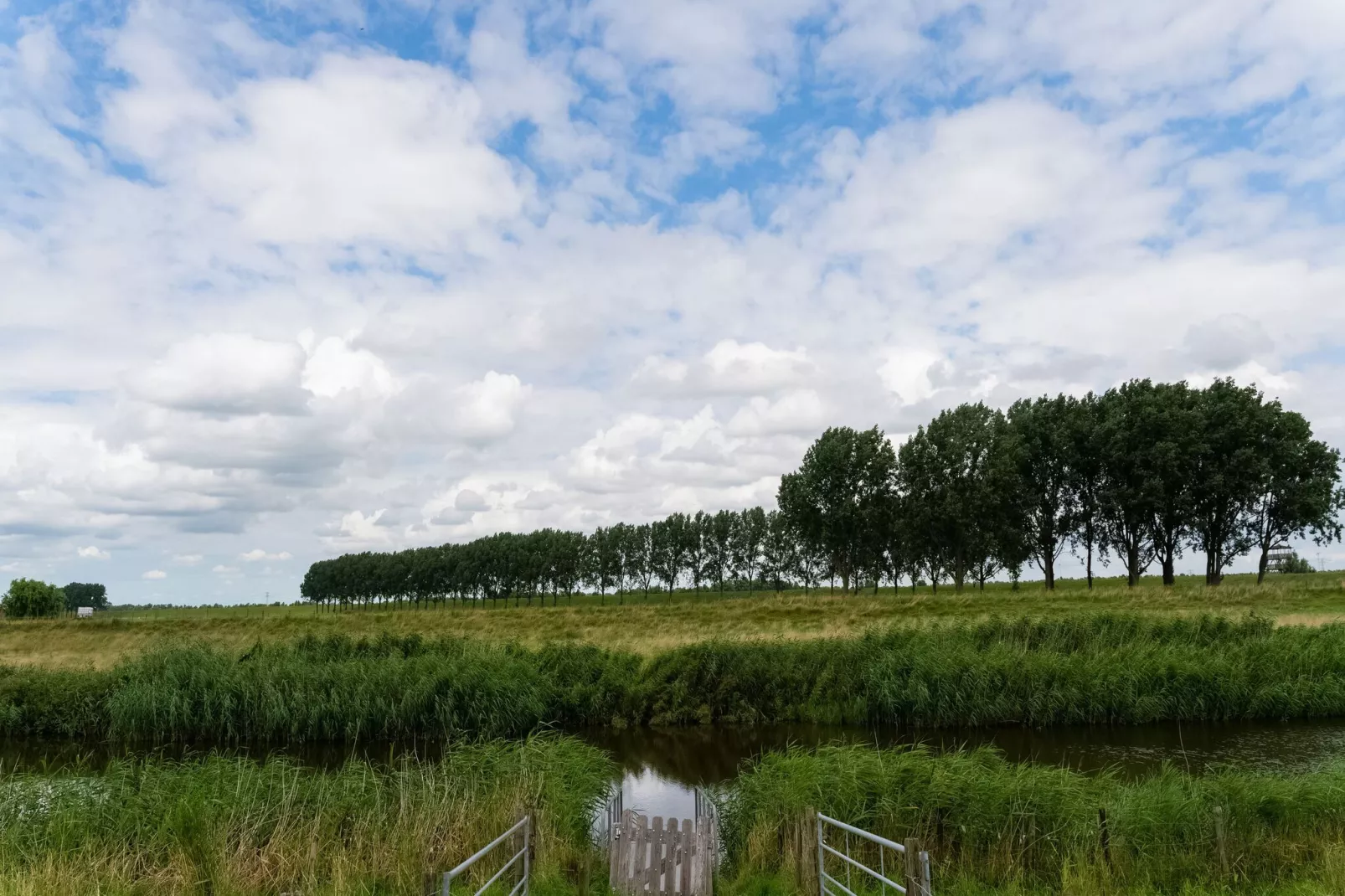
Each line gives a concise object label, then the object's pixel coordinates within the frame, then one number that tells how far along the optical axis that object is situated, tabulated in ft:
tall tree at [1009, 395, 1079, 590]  210.38
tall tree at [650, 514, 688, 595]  398.01
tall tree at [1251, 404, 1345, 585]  184.75
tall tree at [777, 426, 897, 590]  241.14
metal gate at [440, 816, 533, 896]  32.16
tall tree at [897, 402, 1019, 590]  210.79
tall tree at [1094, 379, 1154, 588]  191.93
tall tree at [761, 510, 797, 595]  375.86
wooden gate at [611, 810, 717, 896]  36.35
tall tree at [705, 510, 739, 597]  392.27
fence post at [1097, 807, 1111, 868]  37.81
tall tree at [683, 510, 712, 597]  394.73
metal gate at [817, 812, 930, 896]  22.16
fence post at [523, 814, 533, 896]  32.53
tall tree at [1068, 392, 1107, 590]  202.08
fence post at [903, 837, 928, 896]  23.30
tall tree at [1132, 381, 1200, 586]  186.39
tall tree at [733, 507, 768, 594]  386.32
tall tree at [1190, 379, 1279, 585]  184.24
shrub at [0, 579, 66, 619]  282.77
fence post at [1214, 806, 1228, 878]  37.75
